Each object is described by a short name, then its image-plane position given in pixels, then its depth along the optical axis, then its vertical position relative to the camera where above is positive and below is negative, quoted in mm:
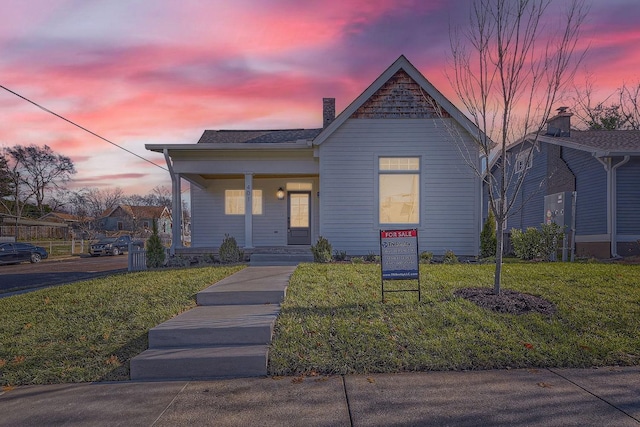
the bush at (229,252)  11781 -797
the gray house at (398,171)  11859 +1626
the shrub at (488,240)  11570 -458
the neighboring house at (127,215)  63150 +1803
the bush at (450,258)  10688 -914
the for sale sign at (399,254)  6297 -470
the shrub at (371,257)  11320 -942
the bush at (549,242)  12078 -543
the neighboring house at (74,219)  44956 +729
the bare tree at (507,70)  6168 +2452
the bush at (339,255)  11555 -885
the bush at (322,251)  10734 -707
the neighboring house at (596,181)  13859 +1705
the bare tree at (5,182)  43703 +4936
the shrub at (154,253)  11625 -807
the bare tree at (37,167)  44375 +7000
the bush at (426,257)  10734 -888
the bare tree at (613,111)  30062 +8864
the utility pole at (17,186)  45406 +4587
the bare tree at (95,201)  53812 +3653
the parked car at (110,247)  27250 -1472
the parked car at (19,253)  20875 -1475
